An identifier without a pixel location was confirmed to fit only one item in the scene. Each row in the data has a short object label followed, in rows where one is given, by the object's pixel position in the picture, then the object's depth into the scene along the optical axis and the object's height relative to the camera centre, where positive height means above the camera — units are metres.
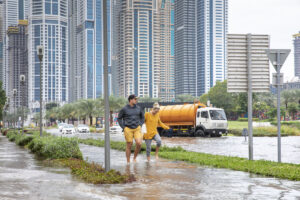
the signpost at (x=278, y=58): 11.91 +1.12
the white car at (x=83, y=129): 60.52 -3.55
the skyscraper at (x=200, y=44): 182.00 +23.27
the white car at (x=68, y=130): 57.66 -3.53
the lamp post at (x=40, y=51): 24.42 +2.67
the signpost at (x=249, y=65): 12.70 +1.02
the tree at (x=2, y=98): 49.03 +0.43
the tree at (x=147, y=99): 135.19 +0.79
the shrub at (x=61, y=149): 14.20 -1.45
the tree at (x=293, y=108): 95.62 -1.36
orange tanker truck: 36.78 -1.54
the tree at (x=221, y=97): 115.12 +1.13
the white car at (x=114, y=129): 55.88 -3.32
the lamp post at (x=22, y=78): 35.03 +1.78
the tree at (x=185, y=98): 156.25 +1.24
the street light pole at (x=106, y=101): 9.87 +0.02
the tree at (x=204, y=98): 125.21 +0.97
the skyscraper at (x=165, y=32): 196.50 +29.73
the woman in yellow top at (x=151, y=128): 13.48 -0.77
